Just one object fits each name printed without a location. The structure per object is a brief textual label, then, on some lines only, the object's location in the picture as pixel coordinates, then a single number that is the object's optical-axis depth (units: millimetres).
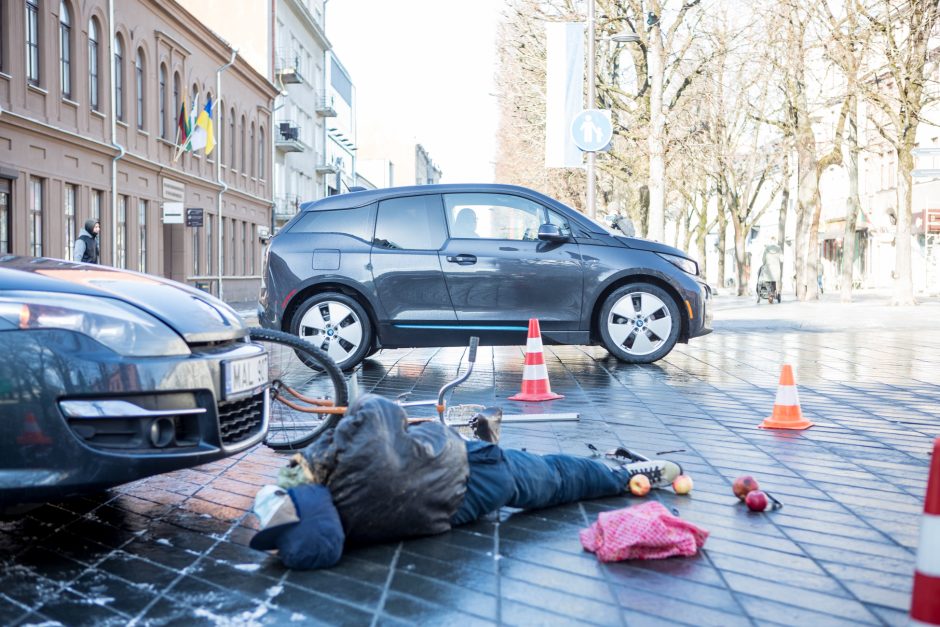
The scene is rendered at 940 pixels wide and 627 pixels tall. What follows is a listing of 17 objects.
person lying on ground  3654
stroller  31172
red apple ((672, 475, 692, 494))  4715
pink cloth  3750
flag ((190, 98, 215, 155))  34281
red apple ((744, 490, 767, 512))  4449
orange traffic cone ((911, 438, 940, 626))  2400
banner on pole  18359
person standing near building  18625
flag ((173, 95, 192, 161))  33812
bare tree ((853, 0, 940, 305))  23422
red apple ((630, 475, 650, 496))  4672
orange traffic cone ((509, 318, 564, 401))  8234
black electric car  10016
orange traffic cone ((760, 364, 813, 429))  6789
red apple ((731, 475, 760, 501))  4585
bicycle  5945
